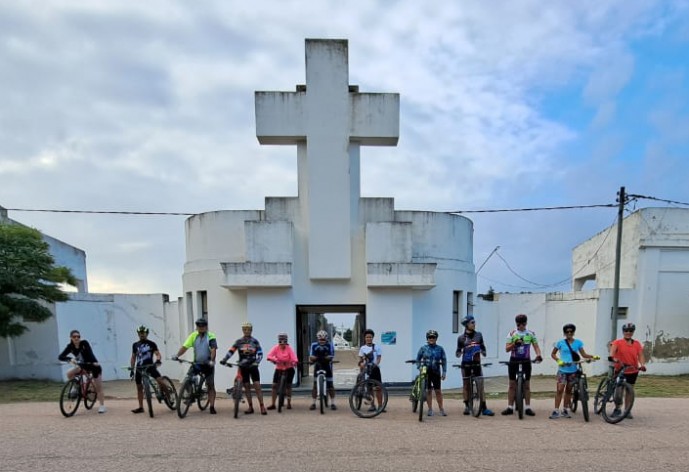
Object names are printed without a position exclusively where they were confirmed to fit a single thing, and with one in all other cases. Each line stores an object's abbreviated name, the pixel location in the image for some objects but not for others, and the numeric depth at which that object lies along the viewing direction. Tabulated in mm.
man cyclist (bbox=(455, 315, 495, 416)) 7895
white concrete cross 11664
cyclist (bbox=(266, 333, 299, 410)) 8391
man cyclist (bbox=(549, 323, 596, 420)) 7664
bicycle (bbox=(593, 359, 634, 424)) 7414
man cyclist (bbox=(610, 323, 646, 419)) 7727
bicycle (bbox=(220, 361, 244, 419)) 7646
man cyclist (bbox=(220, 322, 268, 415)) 8148
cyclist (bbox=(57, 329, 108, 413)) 8102
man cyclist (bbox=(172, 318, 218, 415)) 8055
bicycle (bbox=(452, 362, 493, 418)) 7836
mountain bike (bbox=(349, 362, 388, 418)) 7840
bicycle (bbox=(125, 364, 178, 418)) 7788
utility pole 15383
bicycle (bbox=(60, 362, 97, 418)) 7996
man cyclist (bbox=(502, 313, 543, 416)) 7711
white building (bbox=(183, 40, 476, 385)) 11477
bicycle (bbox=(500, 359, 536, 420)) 7582
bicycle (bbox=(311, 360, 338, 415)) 8156
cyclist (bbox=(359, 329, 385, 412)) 8391
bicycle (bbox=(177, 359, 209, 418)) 7660
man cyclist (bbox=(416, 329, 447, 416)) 7914
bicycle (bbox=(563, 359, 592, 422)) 7398
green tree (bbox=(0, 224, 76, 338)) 12531
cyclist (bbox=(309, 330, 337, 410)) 8391
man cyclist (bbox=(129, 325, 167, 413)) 7992
